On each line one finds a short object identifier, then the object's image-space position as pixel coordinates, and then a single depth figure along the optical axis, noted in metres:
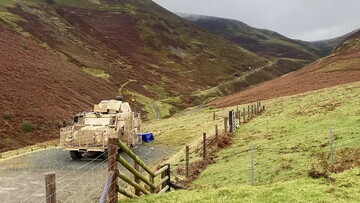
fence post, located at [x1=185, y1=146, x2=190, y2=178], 20.51
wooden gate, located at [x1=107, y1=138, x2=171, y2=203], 12.00
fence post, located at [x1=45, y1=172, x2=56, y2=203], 9.32
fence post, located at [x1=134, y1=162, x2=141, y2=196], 14.16
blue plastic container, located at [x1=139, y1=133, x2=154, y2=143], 38.78
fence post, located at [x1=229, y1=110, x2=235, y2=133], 32.41
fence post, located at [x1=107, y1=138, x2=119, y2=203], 11.95
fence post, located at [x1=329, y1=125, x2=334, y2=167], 16.80
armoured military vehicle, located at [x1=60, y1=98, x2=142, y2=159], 29.92
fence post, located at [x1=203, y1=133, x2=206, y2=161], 23.41
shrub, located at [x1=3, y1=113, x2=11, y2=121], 50.38
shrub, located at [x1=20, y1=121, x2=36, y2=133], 49.72
